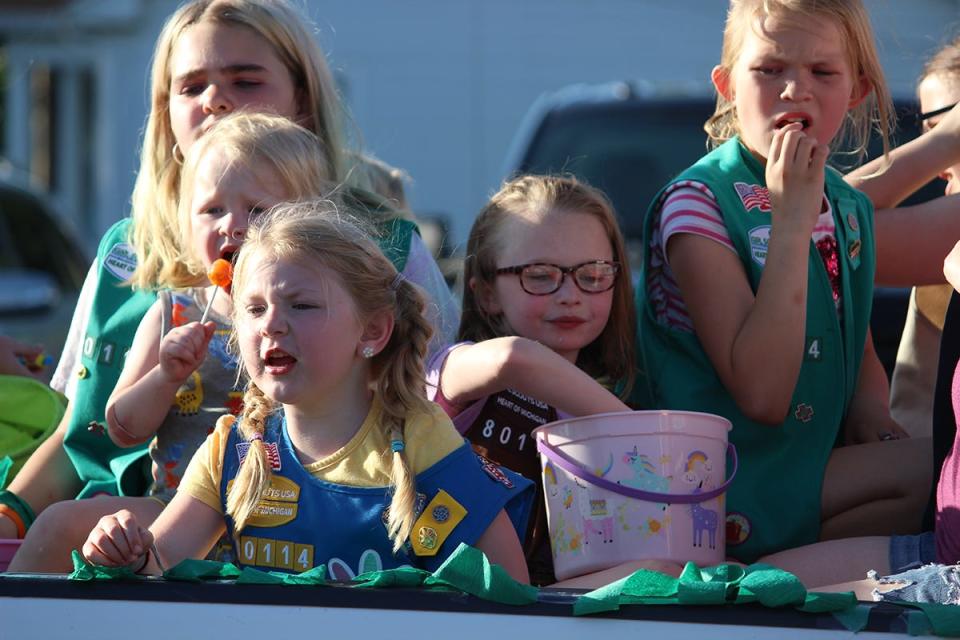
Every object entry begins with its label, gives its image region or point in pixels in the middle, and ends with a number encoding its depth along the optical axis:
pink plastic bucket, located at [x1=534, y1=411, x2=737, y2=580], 5.15
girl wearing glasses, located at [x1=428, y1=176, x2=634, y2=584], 5.74
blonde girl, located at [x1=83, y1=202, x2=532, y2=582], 5.20
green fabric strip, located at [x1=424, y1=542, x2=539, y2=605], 4.09
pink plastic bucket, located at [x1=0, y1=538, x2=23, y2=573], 5.94
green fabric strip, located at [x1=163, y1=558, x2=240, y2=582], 4.32
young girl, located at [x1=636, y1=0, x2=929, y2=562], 5.99
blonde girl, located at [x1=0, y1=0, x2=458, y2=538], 6.85
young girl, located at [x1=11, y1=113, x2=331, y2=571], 6.02
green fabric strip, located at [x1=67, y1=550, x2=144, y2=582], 4.38
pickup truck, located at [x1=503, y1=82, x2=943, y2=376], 12.20
